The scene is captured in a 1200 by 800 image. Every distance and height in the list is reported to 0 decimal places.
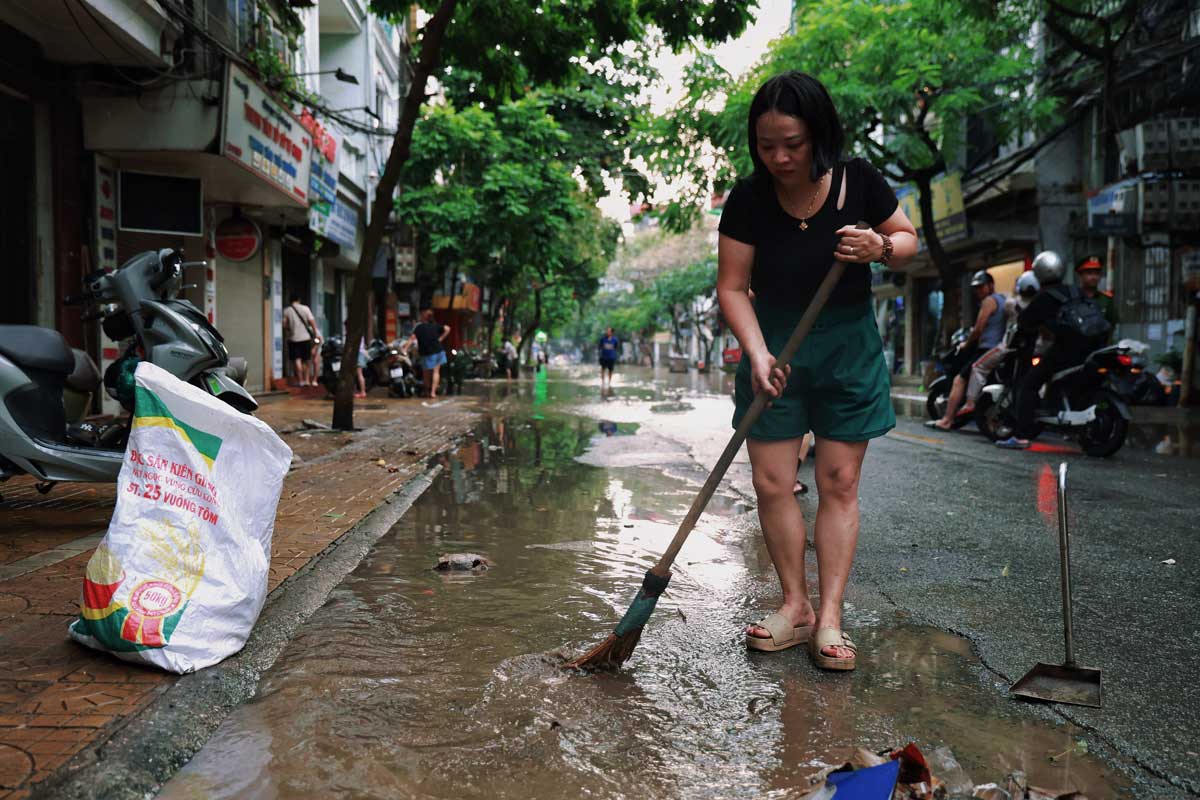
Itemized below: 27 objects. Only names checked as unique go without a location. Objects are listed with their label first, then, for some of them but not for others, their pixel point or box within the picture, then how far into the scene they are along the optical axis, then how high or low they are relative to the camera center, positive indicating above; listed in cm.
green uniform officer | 830 +74
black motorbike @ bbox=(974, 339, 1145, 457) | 746 -37
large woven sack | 234 -48
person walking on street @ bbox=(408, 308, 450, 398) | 1583 +14
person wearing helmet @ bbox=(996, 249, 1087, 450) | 786 +12
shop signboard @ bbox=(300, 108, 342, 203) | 1444 +323
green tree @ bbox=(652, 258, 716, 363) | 4888 +351
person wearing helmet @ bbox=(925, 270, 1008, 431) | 930 +25
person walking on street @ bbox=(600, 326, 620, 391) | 2141 +12
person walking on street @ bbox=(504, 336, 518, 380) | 3077 -13
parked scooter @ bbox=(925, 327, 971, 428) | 988 -27
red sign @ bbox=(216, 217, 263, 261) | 1212 +153
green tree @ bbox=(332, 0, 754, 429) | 854 +306
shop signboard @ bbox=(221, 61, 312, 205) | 1008 +265
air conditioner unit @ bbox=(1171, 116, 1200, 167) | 1283 +298
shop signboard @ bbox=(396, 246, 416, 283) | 2394 +236
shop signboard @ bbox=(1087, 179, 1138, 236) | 1414 +224
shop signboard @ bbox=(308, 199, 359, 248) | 1608 +255
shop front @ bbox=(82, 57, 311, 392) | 954 +218
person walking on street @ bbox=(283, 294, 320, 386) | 1504 +36
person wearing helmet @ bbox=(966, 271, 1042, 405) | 841 +9
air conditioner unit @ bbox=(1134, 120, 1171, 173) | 1291 +299
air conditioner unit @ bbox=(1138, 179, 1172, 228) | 1335 +224
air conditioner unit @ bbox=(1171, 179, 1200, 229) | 1322 +221
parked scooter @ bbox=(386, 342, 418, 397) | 1546 -30
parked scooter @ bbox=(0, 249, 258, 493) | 411 -6
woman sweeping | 271 +6
